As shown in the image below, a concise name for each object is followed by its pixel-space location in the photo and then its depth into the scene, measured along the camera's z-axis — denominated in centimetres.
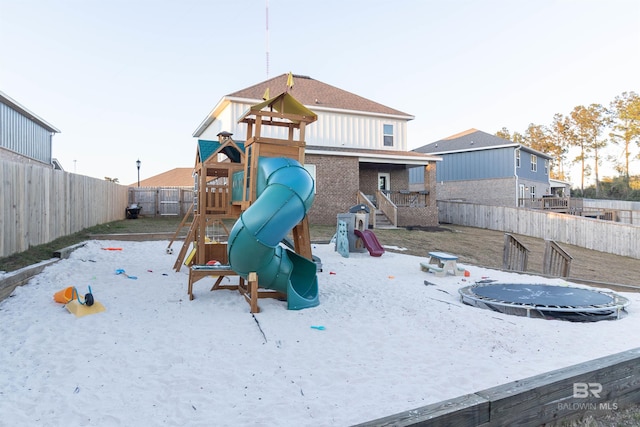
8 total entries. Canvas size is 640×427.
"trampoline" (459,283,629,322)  645
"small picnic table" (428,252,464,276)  1003
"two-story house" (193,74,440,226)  2145
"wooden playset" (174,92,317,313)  693
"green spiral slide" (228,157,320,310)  581
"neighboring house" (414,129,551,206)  3278
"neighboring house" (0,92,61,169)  2048
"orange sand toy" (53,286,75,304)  617
